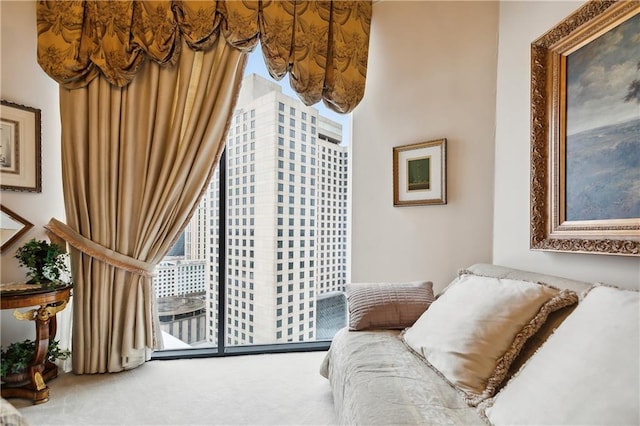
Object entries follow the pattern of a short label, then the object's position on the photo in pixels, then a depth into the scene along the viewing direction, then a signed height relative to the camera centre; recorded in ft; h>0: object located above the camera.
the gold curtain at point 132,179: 6.61 +0.75
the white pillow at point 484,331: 3.61 -1.48
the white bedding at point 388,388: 3.14 -2.04
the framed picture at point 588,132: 4.06 +1.23
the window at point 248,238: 8.02 -0.64
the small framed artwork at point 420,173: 6.98 +0.94
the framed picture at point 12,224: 6.22 -0.23
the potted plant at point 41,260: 5.90 -0.91
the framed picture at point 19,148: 6.30 +1.36
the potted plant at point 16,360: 5.60 -2.71
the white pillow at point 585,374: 2.39 -1.37
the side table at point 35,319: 5.43 -1.96
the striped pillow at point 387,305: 5.48 -1.64
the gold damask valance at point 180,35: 6.57 +3.92
